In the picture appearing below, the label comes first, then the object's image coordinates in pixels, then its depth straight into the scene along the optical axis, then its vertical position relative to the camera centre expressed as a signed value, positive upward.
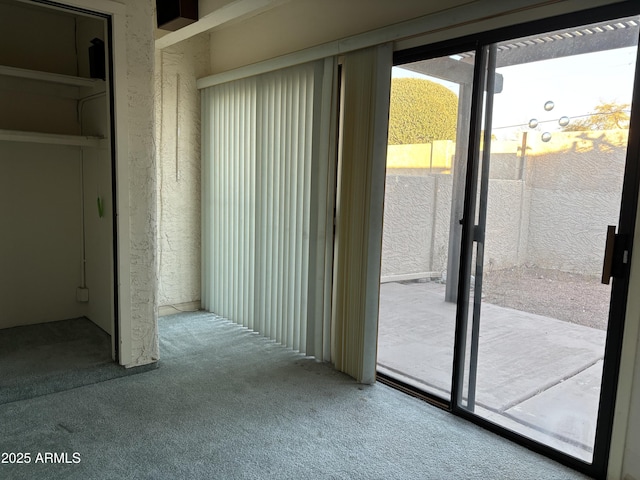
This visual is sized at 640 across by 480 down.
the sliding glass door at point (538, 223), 2.04 -0.15
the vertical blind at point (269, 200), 3.22 -0.13
